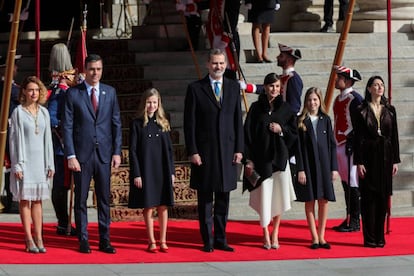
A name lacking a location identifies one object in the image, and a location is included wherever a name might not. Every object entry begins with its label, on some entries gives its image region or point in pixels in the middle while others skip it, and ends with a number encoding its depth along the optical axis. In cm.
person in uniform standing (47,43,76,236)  1498
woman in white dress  1382
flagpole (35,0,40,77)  1449
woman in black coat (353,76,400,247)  1453
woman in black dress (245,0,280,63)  2031
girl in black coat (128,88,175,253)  1412
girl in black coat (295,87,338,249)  1448
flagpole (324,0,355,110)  1549
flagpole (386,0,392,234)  1543
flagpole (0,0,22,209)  1257
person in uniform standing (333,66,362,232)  1566
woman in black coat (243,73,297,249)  1432
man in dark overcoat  1421
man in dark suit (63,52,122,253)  1395
